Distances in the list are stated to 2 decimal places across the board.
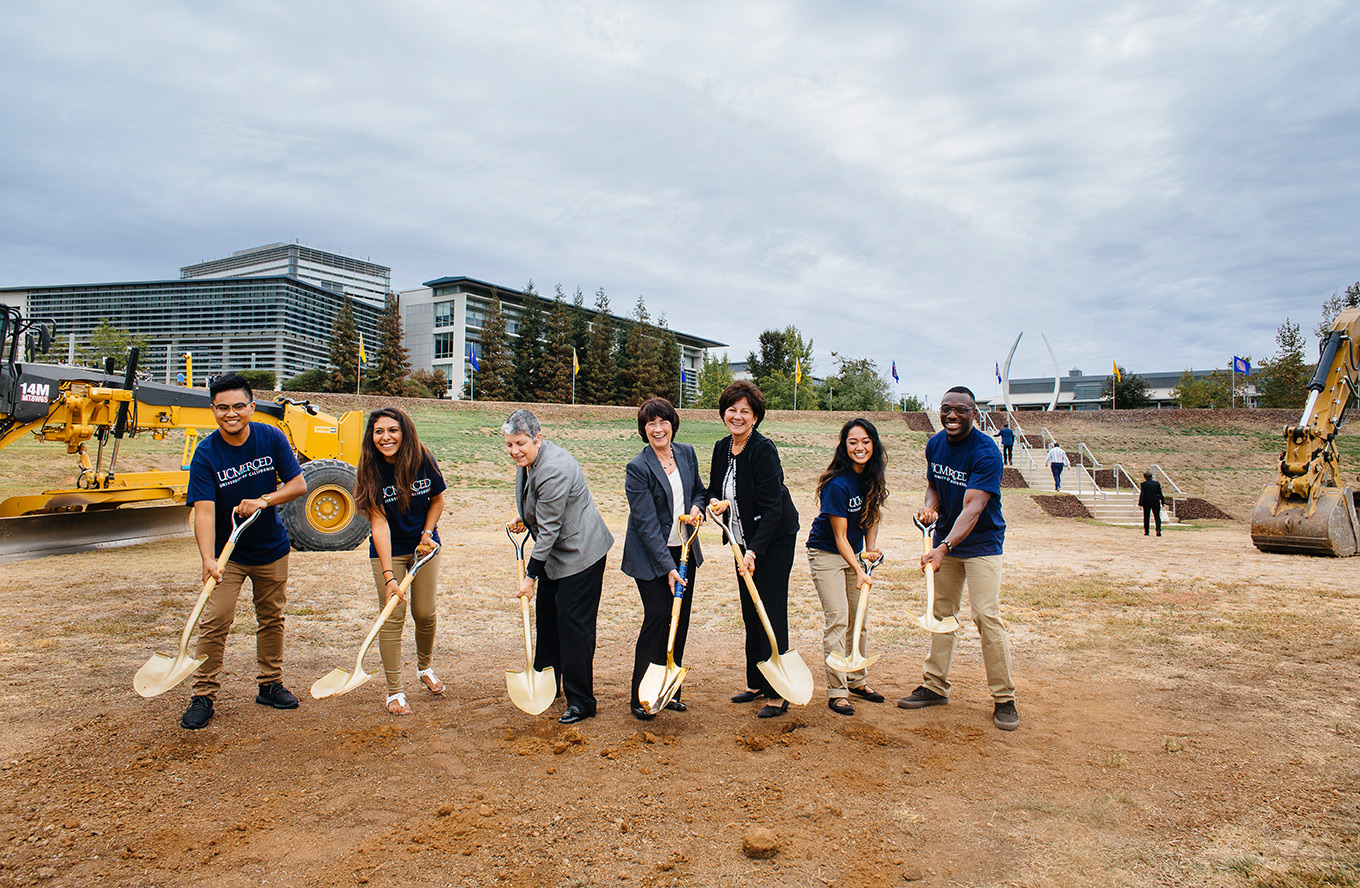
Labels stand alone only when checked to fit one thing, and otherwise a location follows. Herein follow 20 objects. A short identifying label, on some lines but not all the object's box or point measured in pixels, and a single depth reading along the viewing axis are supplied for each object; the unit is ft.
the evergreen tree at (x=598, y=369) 171.32
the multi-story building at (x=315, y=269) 344.28
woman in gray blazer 14.58
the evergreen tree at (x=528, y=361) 169.48
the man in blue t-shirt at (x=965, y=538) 14.96
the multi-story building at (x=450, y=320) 207.41
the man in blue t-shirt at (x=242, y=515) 14.74
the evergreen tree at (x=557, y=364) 167.53
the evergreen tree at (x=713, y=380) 185.68
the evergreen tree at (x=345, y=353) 157.58
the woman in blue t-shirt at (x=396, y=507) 15.10
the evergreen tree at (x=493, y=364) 161.89
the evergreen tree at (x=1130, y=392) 187.11
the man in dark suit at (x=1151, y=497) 53.36
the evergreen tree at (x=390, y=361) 154.61
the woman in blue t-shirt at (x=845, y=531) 15.52
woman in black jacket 15.39
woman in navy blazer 14.88
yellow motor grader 33.96
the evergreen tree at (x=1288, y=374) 123.03
